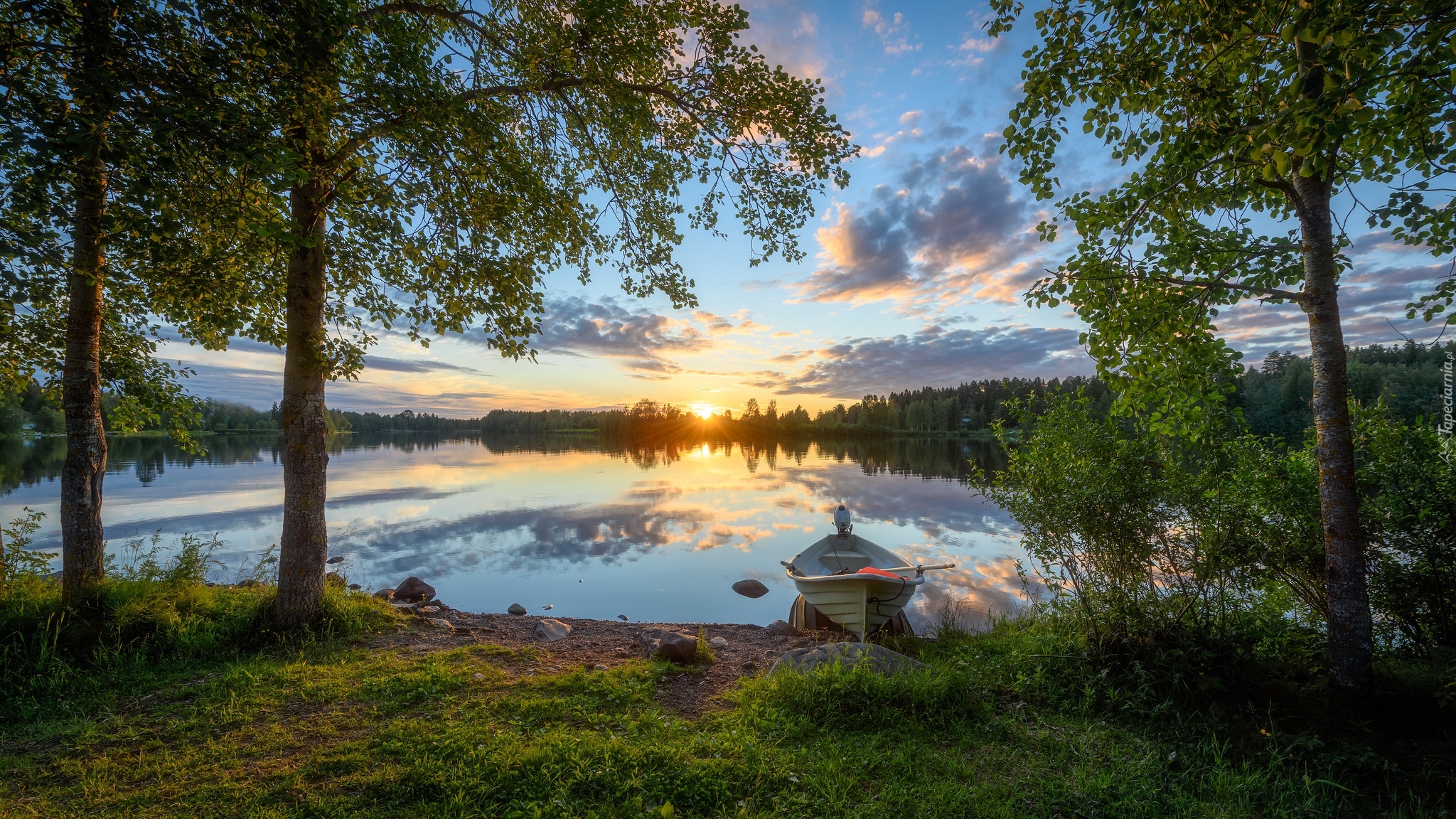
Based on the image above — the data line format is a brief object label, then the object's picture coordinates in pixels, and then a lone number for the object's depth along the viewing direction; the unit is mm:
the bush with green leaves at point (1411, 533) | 4359
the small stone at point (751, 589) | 12612
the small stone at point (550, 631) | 7691
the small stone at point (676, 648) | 6480
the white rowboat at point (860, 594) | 8484
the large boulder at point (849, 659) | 5496
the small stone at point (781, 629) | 9184
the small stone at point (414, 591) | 9992
